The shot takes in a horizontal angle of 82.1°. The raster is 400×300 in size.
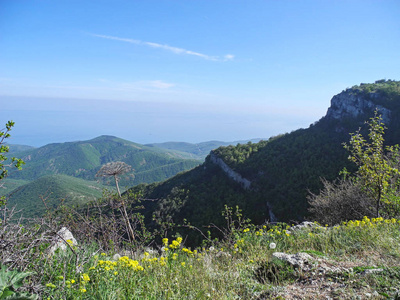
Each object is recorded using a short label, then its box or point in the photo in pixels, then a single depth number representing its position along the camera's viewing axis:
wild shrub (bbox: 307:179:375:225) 8.45
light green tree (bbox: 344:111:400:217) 6.55
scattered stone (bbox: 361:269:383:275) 2.92
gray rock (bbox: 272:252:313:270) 3.40
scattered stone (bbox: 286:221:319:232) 5.82
